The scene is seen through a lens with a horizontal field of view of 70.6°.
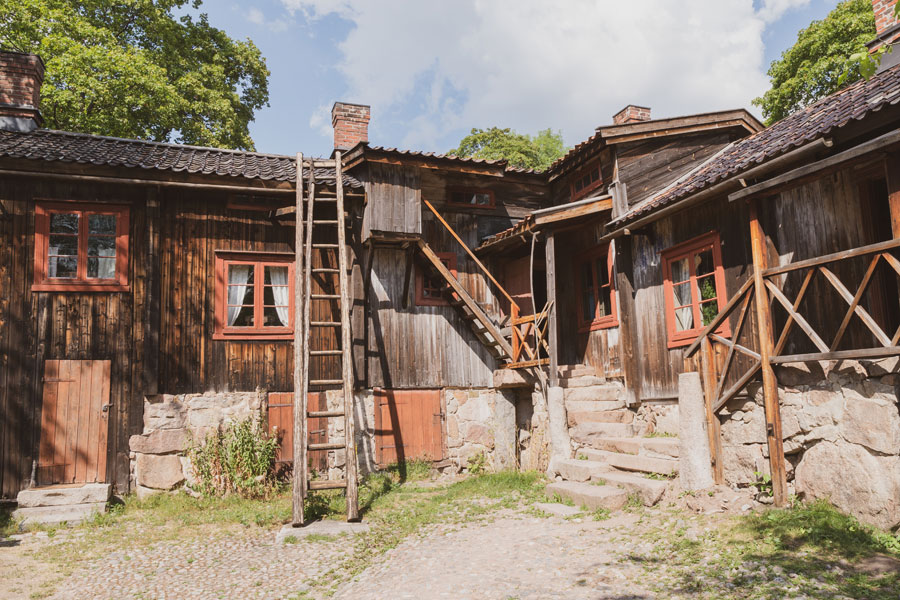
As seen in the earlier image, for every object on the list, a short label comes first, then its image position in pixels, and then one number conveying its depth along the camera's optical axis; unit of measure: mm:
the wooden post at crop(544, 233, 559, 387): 10805
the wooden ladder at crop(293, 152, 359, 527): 8289
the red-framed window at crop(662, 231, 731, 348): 9023
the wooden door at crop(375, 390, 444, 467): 11914
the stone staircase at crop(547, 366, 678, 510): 8055
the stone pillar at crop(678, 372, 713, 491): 7695
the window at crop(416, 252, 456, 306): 12836
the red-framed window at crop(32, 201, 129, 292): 10352
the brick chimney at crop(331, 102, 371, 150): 13453
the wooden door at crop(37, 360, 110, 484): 9906
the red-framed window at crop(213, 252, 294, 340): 11102
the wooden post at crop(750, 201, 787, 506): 6922
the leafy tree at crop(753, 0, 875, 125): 16703
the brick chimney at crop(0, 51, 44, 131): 11898
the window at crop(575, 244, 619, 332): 11695
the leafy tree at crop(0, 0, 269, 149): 16453
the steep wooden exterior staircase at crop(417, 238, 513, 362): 12064
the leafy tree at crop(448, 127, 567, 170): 26812
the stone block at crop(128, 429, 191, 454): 10227
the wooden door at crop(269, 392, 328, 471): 11031
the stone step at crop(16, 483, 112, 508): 9297
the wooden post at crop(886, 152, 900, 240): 5996
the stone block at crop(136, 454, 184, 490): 10156
